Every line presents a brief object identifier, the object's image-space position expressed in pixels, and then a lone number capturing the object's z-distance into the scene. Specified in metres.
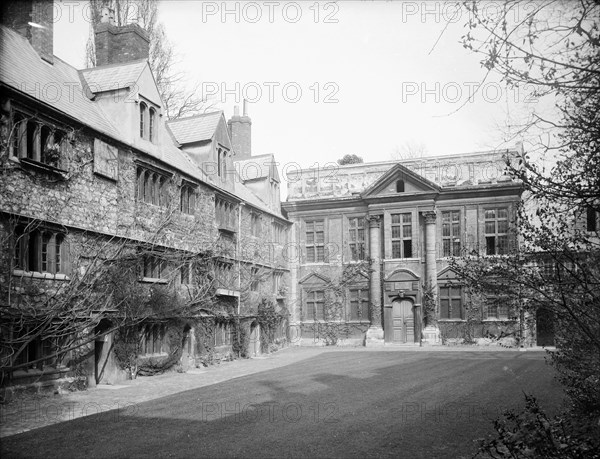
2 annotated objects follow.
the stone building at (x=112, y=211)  14.16
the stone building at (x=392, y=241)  32.66
